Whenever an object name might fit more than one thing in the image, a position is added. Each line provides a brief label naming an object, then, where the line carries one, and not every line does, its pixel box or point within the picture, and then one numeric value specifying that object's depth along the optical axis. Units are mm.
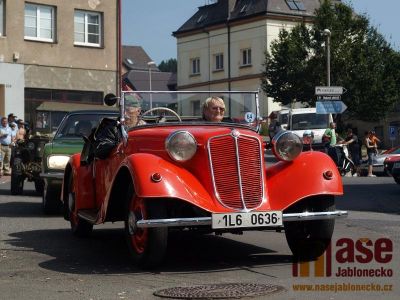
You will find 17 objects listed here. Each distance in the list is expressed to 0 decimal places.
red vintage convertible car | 7465
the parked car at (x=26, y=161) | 16375
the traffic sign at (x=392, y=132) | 43803
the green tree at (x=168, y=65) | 164375
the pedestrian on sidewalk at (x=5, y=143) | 24328
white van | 36094
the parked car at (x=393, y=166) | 20969
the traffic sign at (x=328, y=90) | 30984
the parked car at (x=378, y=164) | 29125
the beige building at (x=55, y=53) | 32906
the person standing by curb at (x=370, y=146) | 28869
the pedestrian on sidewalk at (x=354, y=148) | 29953
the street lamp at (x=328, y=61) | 40388
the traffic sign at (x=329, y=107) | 31359
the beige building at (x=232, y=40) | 66750
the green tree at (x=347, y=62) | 51875
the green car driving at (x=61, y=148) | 13023
